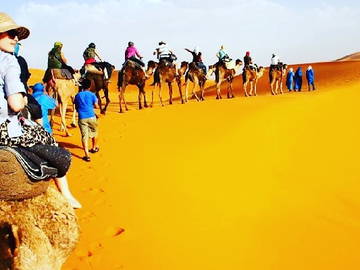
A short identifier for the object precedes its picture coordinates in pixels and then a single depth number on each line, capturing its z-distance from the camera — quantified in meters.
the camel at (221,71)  23.11
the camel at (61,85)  12.99
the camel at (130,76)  17.83
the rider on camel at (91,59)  15.30
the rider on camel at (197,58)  21.15
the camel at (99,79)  15.70
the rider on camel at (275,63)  26.78
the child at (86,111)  9.73
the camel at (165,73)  19.28
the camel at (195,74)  21.88
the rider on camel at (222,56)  22.84
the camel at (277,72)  27.08
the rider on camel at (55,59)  12.84
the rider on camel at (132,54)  17.28
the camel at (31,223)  3.12
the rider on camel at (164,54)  18.64
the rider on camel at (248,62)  24.80
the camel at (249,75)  25.17
